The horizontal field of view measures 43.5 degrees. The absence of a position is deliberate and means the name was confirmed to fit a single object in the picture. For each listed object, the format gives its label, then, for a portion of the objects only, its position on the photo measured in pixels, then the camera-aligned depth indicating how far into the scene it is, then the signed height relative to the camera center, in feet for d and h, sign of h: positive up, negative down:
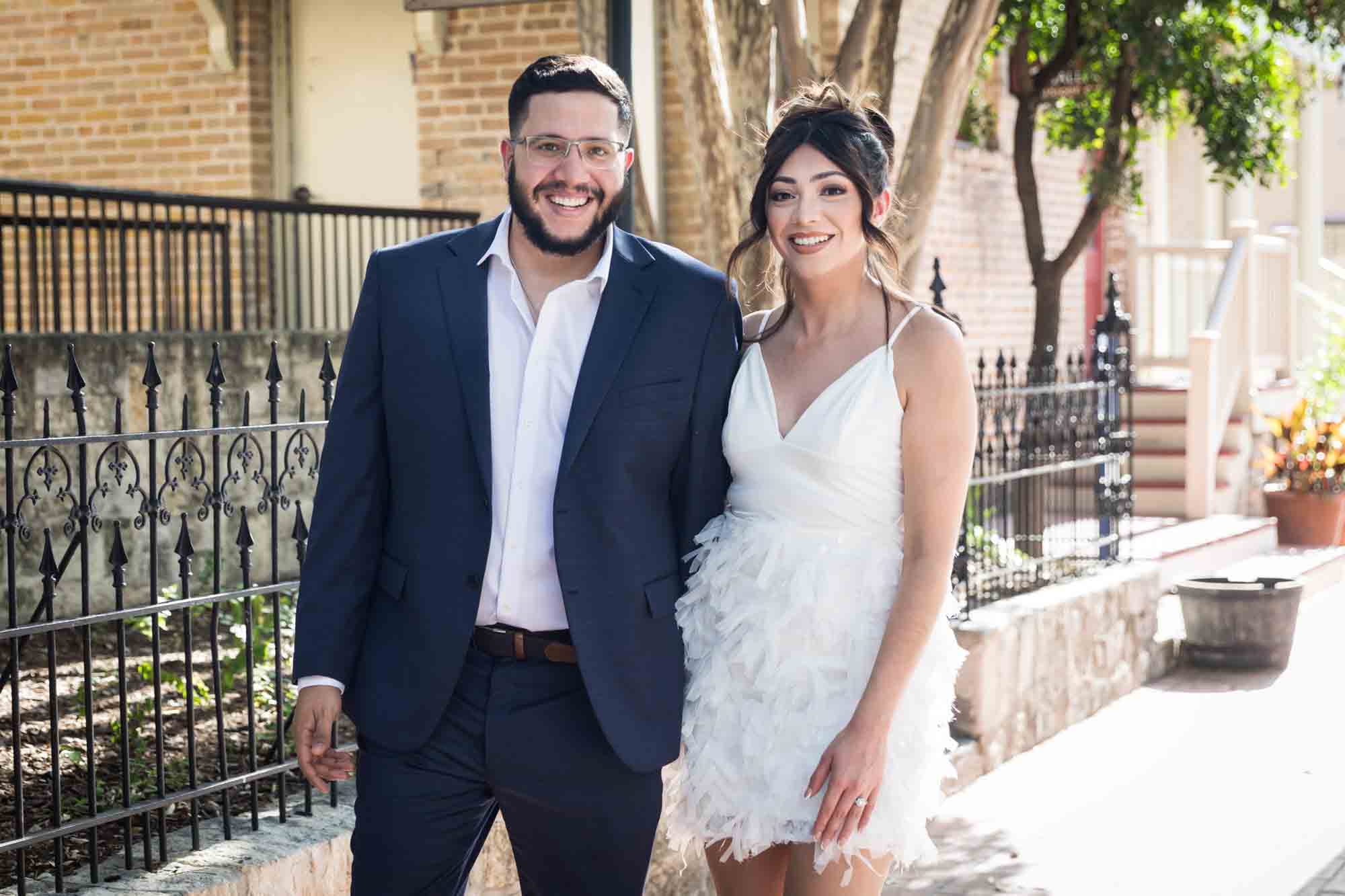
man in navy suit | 9.62 -0.71
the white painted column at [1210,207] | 59.76 +7.57
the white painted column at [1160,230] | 55.31 +6.42
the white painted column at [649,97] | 33.99 +6.70
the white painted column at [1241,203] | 60.80 +7.81
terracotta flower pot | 42.01 -2.53
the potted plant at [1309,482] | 42.14 -1.67
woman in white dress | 10.00 -0.85
